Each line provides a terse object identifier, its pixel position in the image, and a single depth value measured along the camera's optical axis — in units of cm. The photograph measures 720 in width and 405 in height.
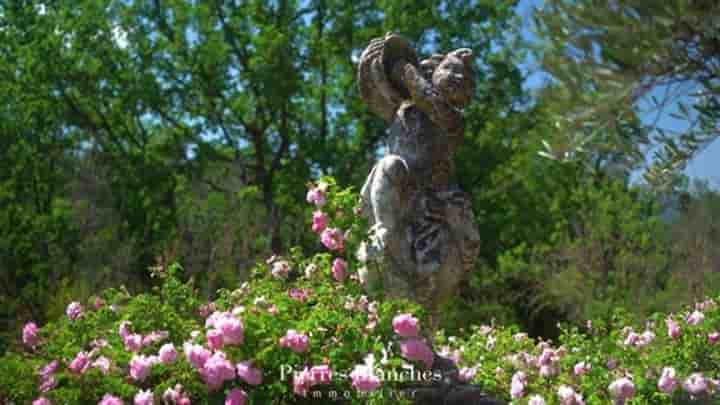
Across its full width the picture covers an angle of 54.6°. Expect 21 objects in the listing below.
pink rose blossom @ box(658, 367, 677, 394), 429
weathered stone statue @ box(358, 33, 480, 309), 469
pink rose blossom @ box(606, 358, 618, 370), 541
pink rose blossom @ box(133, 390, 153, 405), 345
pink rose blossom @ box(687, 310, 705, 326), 566
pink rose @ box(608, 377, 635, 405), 419
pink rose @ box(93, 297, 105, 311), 491
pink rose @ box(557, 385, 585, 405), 427
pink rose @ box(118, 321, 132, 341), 413
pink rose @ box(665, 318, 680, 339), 563
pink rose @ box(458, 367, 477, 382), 490
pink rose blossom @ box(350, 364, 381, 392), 328
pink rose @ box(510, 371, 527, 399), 471
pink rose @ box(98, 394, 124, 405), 345
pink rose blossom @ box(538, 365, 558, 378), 538
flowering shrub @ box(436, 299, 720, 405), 442
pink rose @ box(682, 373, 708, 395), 442
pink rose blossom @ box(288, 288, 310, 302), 442
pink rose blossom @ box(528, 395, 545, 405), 427
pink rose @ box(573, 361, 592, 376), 503
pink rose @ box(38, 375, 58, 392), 378
